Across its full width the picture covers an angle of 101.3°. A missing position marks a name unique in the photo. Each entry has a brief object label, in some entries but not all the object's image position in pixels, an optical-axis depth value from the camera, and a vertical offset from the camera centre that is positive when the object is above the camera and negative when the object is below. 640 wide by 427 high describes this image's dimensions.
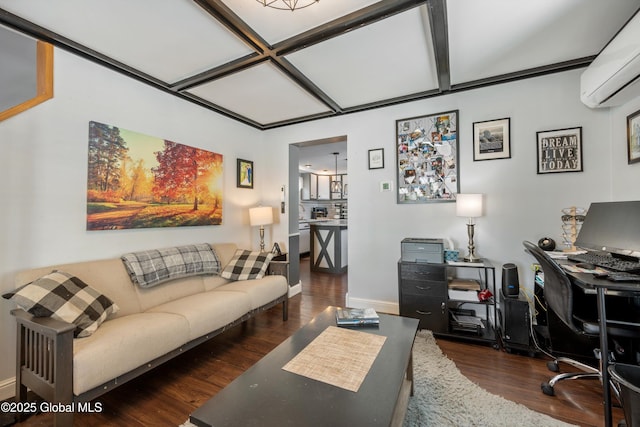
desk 1.30 -0.41
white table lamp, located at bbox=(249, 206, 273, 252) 3.44 -0.01
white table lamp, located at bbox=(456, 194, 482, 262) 2.43 +0.06
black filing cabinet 2.42 -0.74
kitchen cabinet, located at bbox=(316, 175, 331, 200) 7.62 +0.86
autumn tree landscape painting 2.15 +0.34
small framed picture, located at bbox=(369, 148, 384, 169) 3.12 +0.69
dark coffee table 0.91 -0.71
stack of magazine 1.69 -0.67
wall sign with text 2.30 +0.58
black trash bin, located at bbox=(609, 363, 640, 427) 0.95 -0.68
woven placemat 1.15 -0.70
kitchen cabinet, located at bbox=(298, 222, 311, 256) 6.76 -0.59
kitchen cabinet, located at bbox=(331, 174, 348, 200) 7.54 +0.76
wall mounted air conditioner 1.55 +0.95
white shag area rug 1.44 -1.14
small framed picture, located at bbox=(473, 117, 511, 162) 2.54 +0.75
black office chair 1.55 -0.57
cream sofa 1.34 -0.73
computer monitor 1.61 -0.10
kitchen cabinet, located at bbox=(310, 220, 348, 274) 5.06 -0.62
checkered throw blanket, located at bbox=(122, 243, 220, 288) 2.19 -0.43
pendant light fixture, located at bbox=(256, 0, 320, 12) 1.52 +1.26
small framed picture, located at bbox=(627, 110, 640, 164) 1.85 +0.56
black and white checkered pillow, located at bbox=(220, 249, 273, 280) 2.83 -0.54
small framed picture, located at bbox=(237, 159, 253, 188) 3.53 +0.59
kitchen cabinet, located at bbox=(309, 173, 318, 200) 7.41 +0.85
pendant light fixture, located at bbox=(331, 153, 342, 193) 7.64 +0.91
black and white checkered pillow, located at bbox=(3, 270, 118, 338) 1.49 -0.50
